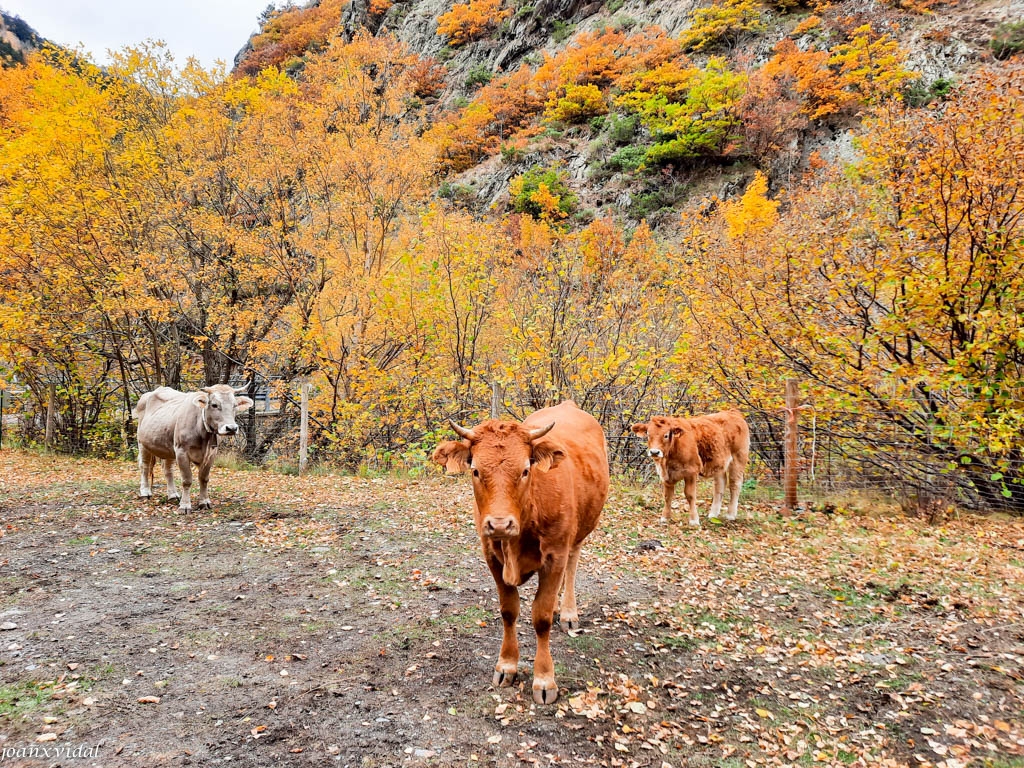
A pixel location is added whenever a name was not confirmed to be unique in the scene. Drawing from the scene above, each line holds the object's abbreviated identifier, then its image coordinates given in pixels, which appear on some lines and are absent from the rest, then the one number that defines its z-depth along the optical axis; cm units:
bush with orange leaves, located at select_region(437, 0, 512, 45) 6216
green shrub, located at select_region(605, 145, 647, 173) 4238
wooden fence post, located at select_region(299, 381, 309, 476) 1254
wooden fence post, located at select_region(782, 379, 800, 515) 895
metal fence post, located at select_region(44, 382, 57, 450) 1582
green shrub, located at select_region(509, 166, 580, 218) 4028
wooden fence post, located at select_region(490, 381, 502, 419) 1198
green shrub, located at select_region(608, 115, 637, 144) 4459
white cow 842
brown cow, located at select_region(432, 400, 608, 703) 324
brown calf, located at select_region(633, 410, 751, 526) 822
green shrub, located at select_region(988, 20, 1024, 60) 3142
